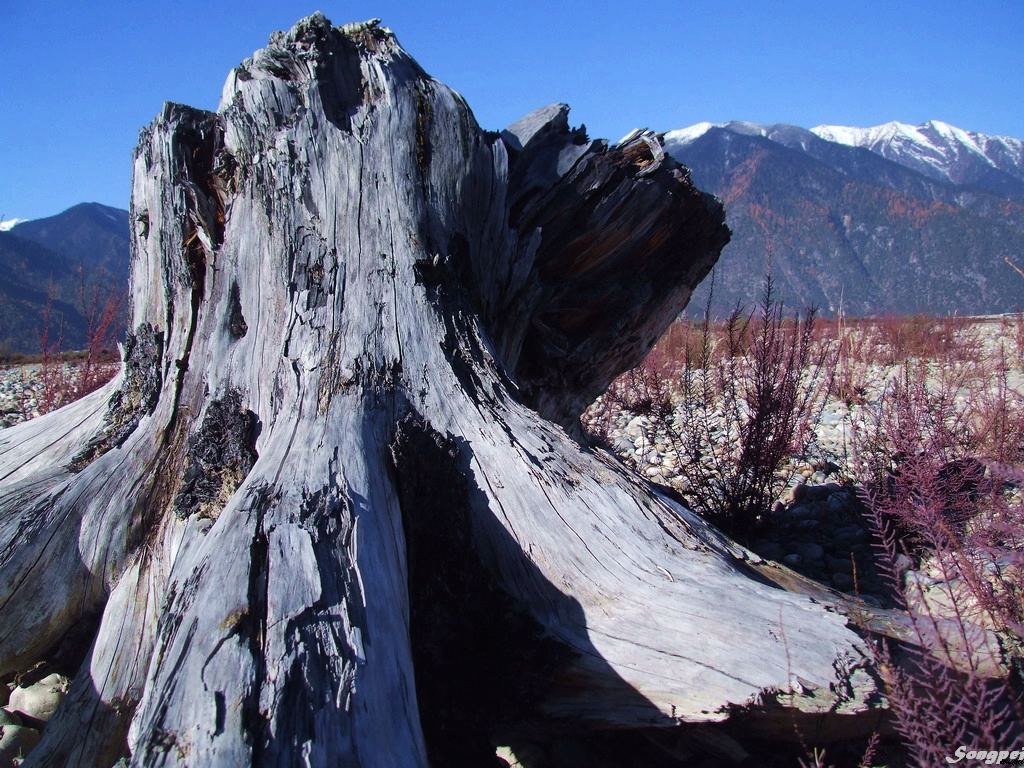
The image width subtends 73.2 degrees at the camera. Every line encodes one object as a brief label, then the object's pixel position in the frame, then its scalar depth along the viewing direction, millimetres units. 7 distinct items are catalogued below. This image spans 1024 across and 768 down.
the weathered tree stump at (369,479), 1589
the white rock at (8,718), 2307
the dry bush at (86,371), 5355
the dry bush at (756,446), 3699
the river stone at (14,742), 2170
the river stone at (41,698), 2393
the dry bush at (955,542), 1669
